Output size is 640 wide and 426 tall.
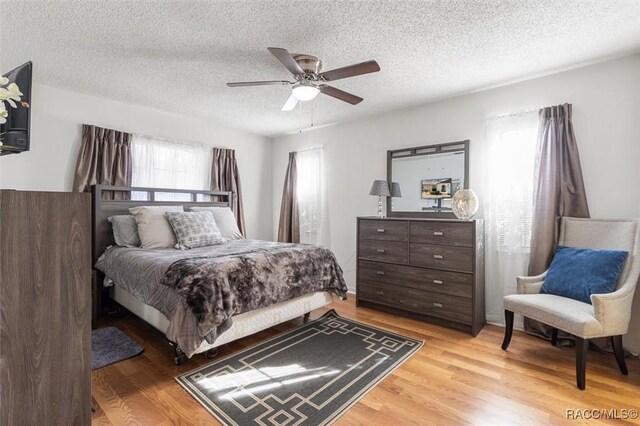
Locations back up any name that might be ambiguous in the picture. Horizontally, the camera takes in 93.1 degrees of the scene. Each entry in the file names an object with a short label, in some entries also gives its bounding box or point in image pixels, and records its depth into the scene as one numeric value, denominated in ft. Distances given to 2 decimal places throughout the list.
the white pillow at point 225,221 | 13.09
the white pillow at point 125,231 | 10.88
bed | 7.11
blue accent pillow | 7.55
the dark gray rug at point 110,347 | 7.78
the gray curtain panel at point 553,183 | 9.00
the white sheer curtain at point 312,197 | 15.69
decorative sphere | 10.48
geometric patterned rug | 5.92
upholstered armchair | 6.72
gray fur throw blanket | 7.07
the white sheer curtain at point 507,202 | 9.96
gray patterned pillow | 10.84
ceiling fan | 6.84
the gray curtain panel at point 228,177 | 15.29
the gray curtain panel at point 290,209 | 16.33
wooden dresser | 9.77
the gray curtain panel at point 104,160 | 11.30
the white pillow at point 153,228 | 10.71
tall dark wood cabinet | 3.40
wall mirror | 11.40
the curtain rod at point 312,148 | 15.73
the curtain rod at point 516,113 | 9.77
